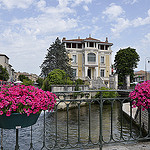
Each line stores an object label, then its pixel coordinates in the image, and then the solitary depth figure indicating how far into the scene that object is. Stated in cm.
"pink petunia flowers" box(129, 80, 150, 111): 330
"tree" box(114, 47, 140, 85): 3933
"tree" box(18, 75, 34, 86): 2777
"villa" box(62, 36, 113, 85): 3731
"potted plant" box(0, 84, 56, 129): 246
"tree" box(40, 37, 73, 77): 2992
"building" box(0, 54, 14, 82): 5609
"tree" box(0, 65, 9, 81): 4285
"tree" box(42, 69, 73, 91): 2077
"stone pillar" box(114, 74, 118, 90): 3254
